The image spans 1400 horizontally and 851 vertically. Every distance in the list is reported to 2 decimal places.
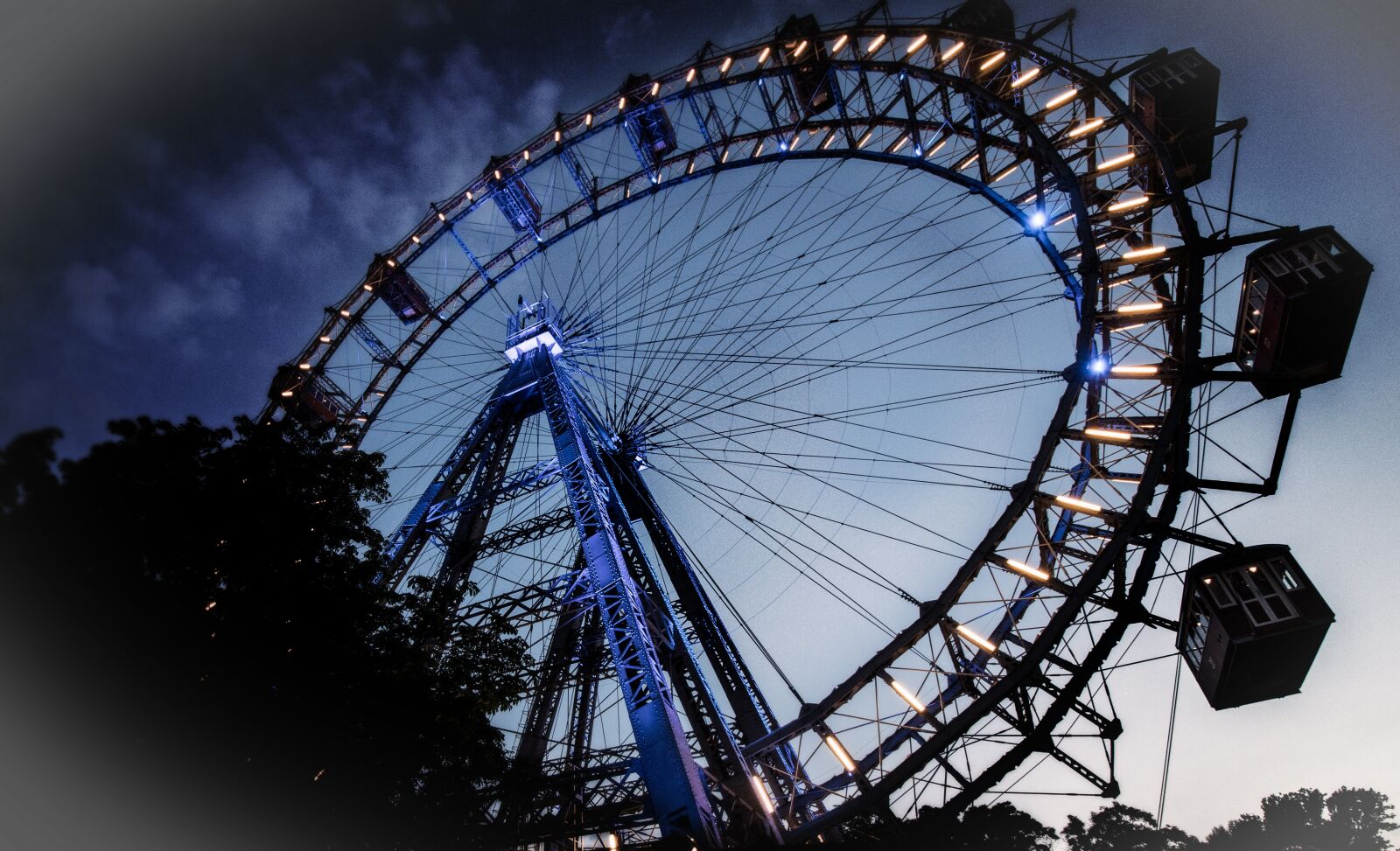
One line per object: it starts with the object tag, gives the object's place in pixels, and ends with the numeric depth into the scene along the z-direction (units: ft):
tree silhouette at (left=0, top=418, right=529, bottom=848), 20.76
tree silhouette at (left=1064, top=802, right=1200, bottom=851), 105.81
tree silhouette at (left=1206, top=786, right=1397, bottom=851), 124.77
